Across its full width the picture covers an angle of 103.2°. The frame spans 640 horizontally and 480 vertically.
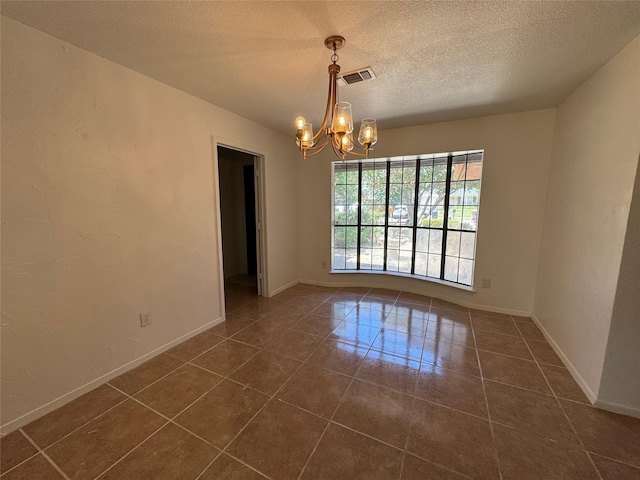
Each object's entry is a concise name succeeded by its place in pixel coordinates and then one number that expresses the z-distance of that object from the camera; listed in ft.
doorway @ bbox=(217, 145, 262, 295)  16.08
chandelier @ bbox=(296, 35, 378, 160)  5.33
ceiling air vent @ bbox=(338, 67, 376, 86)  6.64
